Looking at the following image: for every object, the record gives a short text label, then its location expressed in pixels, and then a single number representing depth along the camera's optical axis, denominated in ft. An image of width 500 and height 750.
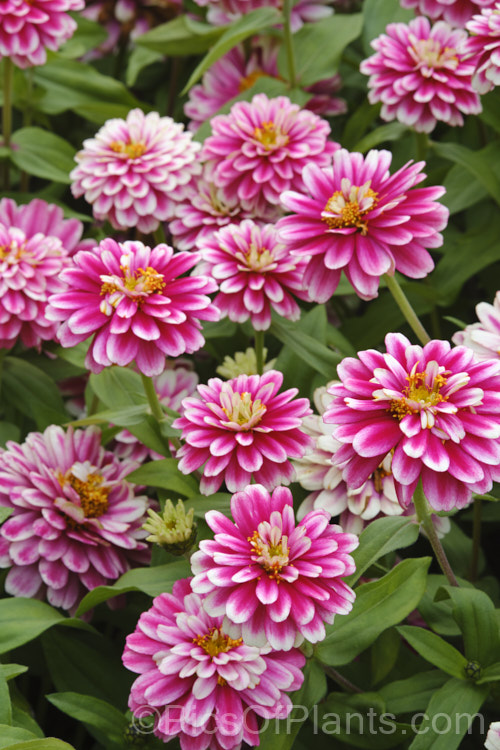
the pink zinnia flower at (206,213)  3.51
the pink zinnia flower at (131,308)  2.60
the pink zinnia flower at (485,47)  3.01
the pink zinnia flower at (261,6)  4.33
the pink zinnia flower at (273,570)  2.10
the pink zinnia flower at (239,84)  4.44
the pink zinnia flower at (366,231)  2.67
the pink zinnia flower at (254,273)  3.05
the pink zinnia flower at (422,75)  3.52
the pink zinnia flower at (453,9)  3.69
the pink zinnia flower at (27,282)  3.27
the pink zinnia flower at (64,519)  3.00
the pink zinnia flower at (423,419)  2.14
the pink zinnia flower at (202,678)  2.24
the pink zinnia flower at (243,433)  2.49
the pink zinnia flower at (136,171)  3.49
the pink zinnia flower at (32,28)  3.67
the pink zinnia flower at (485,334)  2.76
